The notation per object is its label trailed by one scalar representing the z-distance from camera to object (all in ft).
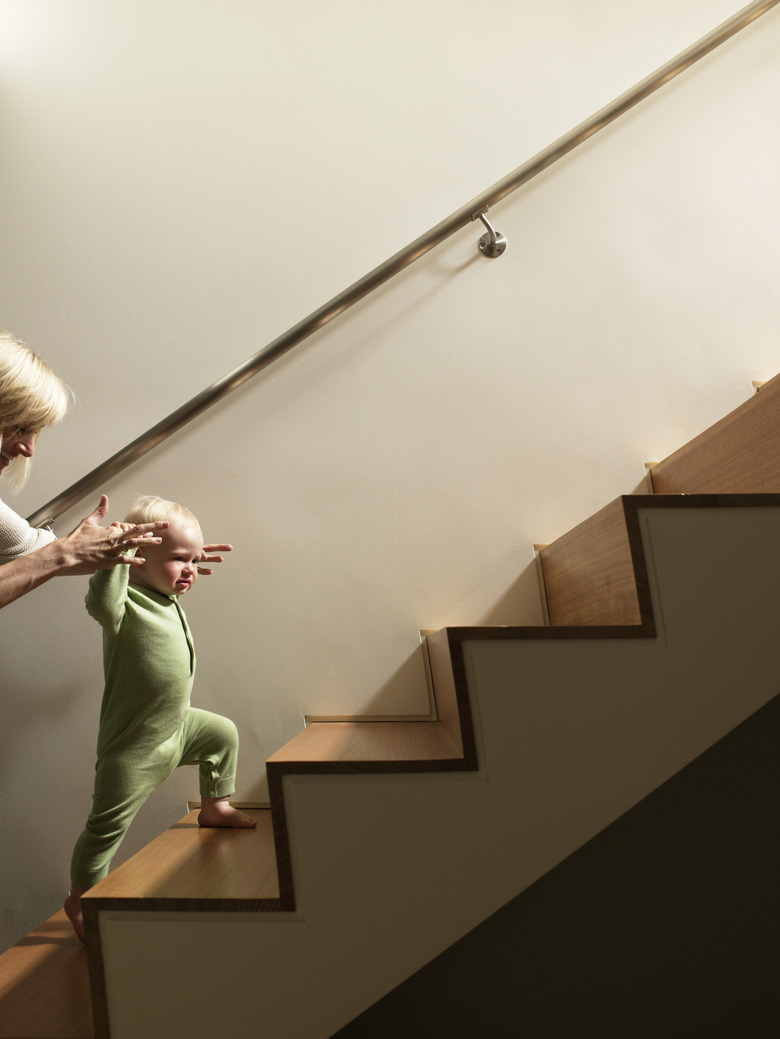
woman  2.98
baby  3.43
